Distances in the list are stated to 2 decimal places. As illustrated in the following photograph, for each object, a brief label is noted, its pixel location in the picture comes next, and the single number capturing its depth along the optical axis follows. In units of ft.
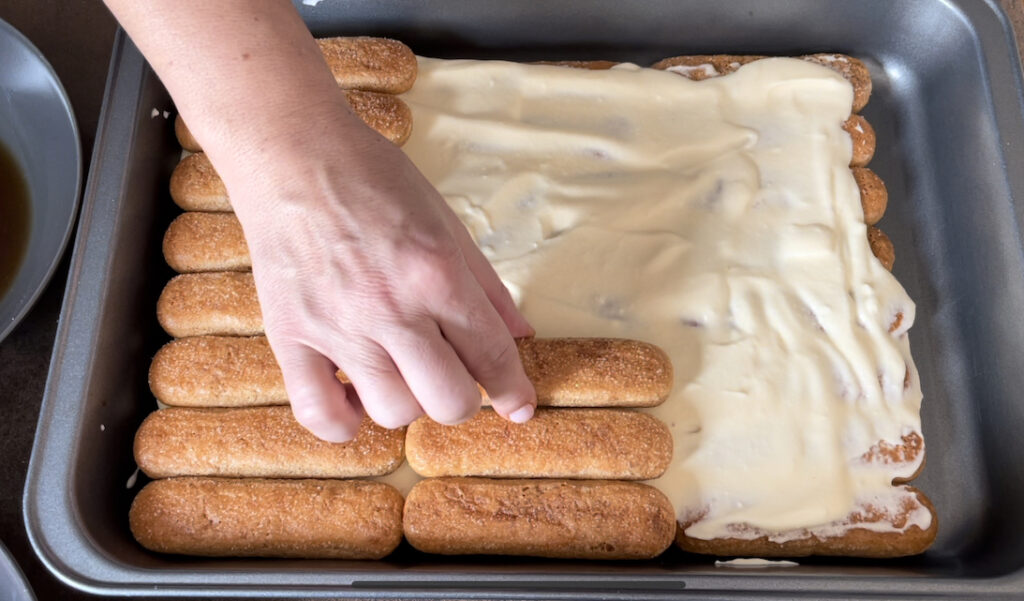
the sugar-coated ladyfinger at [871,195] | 2.42
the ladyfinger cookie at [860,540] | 2.24
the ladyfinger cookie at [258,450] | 2.23
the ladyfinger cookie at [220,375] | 2.27
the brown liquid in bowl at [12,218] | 2.40
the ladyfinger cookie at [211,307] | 2.29
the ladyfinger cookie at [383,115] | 2.35
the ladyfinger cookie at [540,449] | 2.22
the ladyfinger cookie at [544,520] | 2.19
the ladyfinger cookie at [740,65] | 2.47
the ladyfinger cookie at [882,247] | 2.40
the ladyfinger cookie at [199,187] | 2.35
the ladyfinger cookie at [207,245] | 2.33
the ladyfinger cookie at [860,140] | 2.44
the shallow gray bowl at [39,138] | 2.41
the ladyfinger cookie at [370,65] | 2.40
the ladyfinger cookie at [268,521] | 2.20
